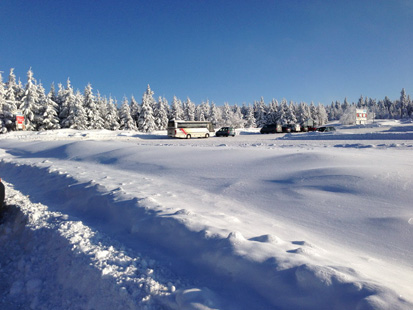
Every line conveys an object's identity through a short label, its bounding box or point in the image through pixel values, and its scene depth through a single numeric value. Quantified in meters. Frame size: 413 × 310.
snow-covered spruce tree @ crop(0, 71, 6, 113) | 40.34
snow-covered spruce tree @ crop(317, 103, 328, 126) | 120.49
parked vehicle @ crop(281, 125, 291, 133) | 52.28
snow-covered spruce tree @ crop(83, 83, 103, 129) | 51.75
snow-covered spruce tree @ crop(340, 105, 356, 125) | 94.77
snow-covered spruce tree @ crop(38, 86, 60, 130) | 45.42
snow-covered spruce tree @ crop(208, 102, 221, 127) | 78.46
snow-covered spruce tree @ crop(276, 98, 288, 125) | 78.79
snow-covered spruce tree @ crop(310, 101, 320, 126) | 105.31
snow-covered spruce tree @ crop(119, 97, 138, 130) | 58.06
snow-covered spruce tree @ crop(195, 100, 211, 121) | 80.89
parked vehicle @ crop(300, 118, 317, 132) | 58.56
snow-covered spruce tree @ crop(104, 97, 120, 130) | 58.72
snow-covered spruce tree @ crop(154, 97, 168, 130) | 64.81
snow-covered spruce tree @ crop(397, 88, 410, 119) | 125.31
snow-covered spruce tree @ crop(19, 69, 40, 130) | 43.66
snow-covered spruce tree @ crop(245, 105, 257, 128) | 85.75
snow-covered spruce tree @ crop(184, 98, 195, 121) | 77.56
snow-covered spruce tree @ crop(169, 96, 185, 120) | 72.50
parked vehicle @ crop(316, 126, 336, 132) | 42.53
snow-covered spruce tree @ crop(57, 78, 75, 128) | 49.16
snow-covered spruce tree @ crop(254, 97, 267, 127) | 86.50
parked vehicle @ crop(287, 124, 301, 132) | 54.10
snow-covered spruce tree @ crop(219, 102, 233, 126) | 83.87
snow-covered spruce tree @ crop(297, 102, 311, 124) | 84.34
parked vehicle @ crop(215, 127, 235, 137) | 41.91
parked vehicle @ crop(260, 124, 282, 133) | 48.97
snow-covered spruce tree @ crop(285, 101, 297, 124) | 78.75
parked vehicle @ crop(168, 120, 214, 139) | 38.22
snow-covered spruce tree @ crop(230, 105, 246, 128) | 84.04
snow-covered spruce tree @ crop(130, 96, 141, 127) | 66.06
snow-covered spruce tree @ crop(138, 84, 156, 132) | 57.16
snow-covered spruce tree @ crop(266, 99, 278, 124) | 85.38
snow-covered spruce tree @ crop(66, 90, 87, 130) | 47.81
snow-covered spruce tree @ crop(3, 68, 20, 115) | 41.91
